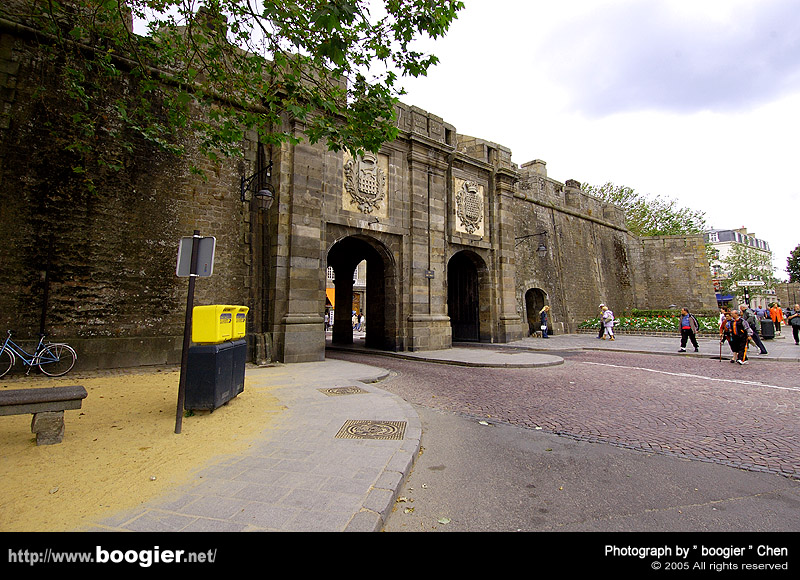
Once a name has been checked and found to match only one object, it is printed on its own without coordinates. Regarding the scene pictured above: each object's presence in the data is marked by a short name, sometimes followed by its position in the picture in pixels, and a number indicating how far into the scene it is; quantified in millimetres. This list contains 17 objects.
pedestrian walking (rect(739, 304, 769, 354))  11986
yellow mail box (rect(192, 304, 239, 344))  5199
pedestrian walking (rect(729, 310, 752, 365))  10141
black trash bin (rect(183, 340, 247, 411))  5031
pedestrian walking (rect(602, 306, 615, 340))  18047
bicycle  7582
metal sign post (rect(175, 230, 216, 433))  4719
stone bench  3654
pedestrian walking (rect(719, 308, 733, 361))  11219
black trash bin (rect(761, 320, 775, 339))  17797
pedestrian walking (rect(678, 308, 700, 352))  12877
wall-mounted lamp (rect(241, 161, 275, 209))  9367
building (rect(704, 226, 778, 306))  38406
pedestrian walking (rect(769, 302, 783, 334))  20984
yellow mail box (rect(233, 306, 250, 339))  5886
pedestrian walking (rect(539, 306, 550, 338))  20109
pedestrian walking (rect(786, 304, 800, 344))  14895
